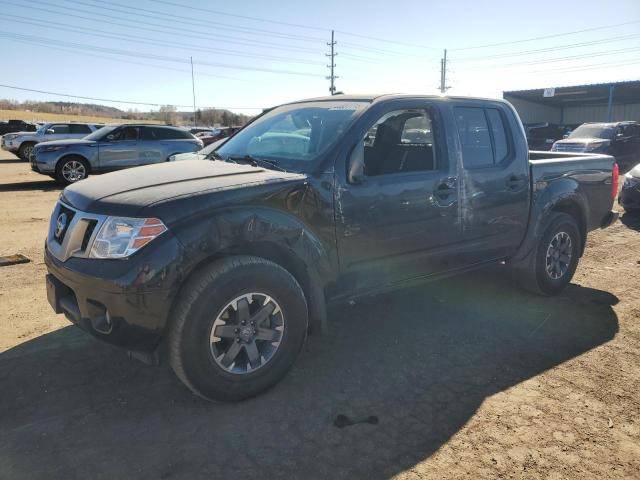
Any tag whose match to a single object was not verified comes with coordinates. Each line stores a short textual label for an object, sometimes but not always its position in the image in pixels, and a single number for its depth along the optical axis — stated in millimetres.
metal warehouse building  36375
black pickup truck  2783
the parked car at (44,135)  19391
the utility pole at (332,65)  64412
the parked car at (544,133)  28412
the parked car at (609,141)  17234
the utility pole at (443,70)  58719
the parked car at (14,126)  36356
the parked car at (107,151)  12805
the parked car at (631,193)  9164
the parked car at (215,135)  23953
